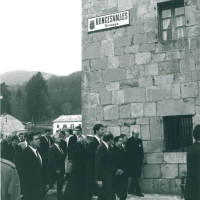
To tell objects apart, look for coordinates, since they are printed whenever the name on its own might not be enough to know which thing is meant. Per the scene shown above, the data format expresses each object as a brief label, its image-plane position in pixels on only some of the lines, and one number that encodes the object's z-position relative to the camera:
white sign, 9.23
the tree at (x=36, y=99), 78.12
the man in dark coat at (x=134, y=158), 8.08
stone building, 8.20
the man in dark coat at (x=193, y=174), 4.44
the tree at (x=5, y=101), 67.50
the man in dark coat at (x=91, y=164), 6.48
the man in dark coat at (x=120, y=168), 7.00
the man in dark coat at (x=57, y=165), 7.75
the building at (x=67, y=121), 97.00
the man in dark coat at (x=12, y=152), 9.27
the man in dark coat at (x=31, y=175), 5.12
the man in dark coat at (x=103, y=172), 5.61
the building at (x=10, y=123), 67.19
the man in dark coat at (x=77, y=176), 7.05
